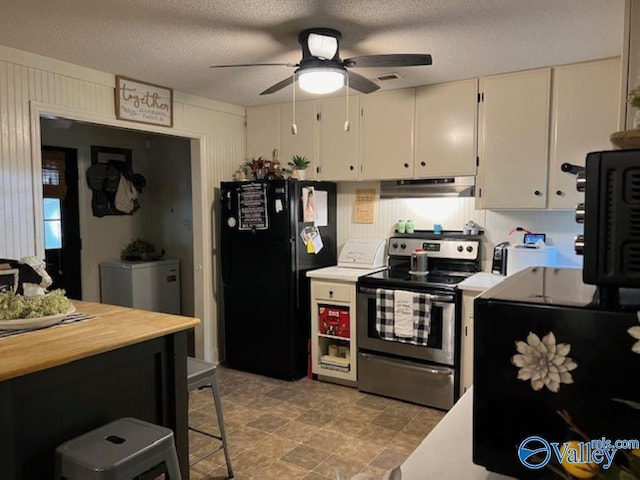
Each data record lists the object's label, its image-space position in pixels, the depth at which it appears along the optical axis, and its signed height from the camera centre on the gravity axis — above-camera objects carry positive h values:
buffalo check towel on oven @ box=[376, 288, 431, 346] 3.35 -0.76
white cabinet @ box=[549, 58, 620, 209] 3.00 +0.61
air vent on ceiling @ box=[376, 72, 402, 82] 3.32 +0.95
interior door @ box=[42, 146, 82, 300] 4.58 -0.06
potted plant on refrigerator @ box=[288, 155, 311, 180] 4.03 +0.38
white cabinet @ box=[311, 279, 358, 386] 3.74 -0.95
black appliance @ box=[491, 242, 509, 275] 3.50 -0.35
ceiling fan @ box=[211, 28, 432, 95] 2.46 +0.77
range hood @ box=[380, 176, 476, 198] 3.75 +0.19
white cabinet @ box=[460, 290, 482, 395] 3.23 -0.89
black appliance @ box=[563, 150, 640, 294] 0.74 -0.01
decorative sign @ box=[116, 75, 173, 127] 3.43 +0.82
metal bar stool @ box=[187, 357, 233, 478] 2.45 -0.87
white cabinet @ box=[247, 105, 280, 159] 4.34 +0.75
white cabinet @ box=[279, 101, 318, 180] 4.15 +0.68
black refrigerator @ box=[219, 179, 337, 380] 3.86 -0.45
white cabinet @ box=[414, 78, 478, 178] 3.47 +0.61
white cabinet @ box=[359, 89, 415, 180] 3.72 +0.61
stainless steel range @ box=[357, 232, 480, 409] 3.31 -0.80
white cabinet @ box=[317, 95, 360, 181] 3.96 +0.61
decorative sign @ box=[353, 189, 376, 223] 4.25 +0.05
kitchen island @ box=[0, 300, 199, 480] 1.70 -0.69
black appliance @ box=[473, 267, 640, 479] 0.76 -0.26
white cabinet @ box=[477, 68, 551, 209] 3.22 +0.50
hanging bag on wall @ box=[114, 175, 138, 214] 5.04 +0.17
